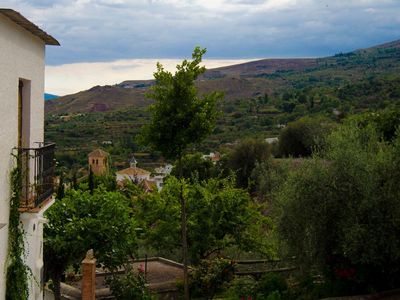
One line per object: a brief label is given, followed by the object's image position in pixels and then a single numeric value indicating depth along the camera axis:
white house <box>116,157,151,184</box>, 72.10
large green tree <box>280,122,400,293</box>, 13.36
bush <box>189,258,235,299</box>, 15.81
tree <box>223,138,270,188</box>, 42.91
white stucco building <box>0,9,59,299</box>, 7.70
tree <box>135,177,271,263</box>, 18.84
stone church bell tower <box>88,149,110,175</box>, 70.94
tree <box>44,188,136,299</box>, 14.85
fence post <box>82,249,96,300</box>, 13.36
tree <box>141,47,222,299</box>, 13.51
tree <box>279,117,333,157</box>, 44.38
